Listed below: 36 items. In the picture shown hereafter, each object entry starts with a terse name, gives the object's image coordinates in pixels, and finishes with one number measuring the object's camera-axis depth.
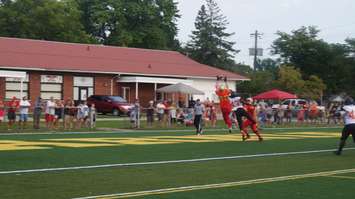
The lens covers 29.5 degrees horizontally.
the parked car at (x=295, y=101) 58.51
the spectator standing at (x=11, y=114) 30.38
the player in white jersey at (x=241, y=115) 23.52
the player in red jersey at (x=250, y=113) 23.86
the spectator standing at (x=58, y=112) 31.91
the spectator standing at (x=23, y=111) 30.42
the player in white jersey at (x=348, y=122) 18.45
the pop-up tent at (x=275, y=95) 50.97
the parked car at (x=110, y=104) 49.19
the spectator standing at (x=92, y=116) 32.59
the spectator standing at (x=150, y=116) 35.91
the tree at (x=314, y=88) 68.87
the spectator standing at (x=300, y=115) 43.88
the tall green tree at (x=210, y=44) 91.94
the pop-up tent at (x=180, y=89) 46.12
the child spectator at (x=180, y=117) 38.38
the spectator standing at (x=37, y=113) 30.44
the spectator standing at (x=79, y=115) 32.75
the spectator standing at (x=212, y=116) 38.59
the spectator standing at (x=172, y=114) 37.40
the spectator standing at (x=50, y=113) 31.58
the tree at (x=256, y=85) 70.38
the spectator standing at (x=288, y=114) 43.17
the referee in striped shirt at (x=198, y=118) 28.50
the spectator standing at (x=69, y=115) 32.28
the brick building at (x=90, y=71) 49.41
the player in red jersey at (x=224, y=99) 26.83
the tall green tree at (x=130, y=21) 76.81
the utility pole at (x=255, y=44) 86.17
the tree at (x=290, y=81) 68.62
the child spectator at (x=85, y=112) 32.94
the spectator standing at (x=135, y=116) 34.47
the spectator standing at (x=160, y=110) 36.69
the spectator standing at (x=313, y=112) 45.00
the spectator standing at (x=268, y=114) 41.50
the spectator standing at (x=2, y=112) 30.51
